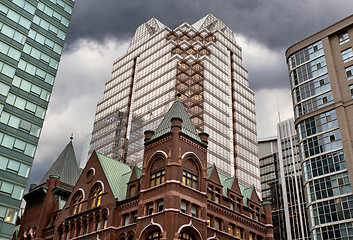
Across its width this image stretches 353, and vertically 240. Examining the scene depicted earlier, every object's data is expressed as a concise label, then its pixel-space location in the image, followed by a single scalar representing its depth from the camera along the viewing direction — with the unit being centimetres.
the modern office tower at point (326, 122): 7044
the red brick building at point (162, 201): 4697
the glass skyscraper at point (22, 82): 5325
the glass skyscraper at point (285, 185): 15612
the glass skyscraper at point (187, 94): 13350
